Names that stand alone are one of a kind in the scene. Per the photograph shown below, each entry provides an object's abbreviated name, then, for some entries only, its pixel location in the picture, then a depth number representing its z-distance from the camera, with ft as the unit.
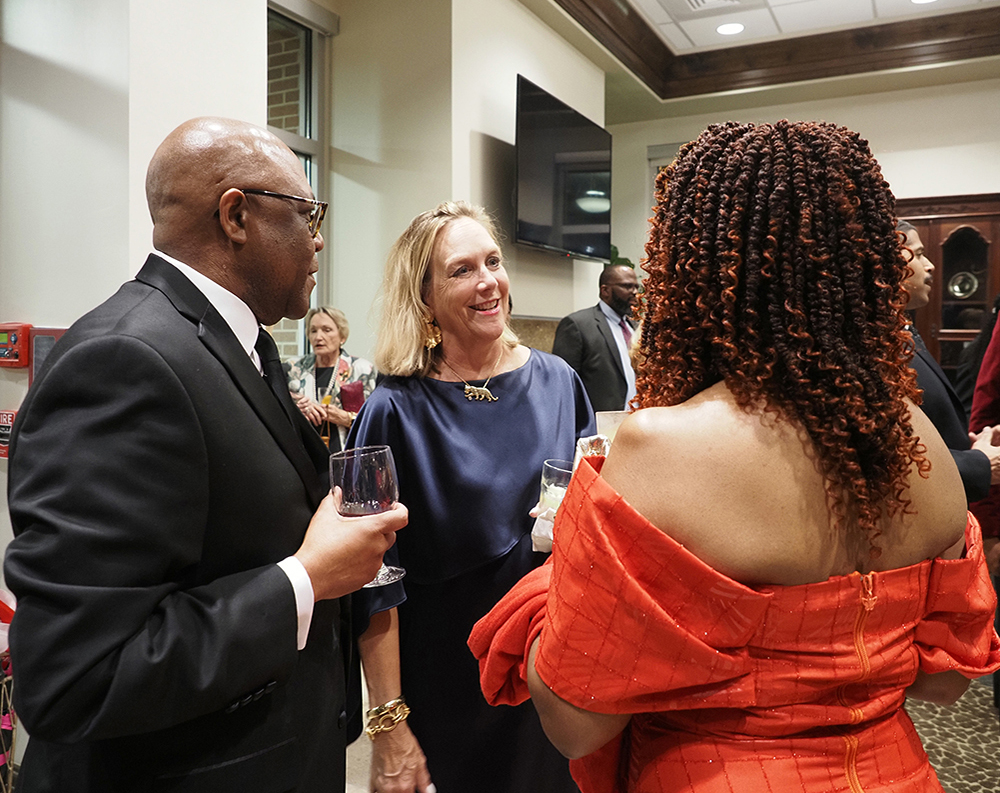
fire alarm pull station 7.97
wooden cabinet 21.66
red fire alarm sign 8.22
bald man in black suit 2.84
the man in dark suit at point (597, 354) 16.26
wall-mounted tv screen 16.39
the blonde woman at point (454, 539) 5.44
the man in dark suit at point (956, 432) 8.00
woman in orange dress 2.97
